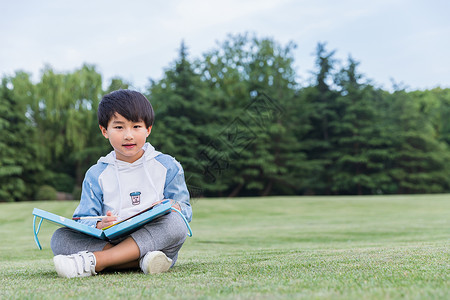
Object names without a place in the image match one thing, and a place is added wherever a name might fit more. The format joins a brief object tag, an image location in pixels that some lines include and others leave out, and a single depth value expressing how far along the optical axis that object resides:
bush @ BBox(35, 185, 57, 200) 23.44
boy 2.58
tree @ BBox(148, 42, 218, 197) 24.95
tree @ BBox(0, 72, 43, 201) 24.05
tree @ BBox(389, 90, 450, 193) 30.47
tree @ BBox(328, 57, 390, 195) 29.91
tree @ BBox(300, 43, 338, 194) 30.45
